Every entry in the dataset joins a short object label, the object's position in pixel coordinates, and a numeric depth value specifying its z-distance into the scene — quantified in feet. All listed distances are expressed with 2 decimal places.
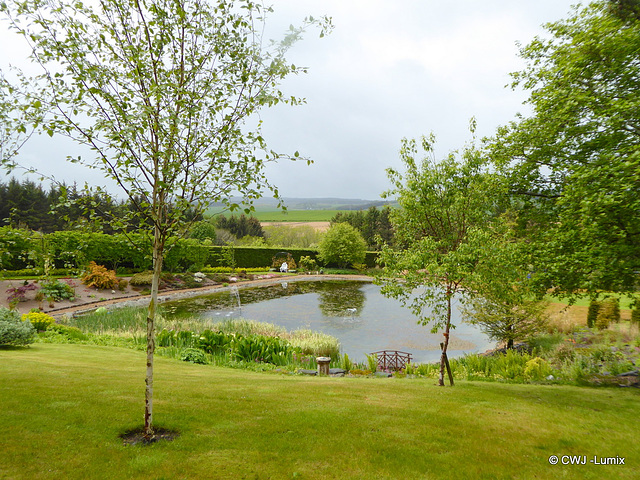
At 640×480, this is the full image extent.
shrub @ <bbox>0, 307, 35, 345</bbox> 29.53
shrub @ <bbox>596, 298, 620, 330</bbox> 43.04
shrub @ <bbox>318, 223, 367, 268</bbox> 131.95
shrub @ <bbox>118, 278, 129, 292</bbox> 73.20
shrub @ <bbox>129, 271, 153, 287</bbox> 76.18
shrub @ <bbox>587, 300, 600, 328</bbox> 44.38
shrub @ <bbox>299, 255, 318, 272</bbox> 132.83
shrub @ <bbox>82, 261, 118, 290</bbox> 68.95
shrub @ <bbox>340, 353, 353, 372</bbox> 35.70
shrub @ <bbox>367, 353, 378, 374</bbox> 35.47
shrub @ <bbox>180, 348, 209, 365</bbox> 34.22
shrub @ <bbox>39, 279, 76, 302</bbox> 57.18
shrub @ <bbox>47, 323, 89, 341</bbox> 39.40
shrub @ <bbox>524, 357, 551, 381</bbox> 31.76
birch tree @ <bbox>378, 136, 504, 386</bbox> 24.30
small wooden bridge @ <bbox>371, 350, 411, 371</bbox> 37.70
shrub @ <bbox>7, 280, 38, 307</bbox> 54.86
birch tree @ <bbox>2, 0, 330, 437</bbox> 12.45
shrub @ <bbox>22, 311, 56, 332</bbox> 39.86
